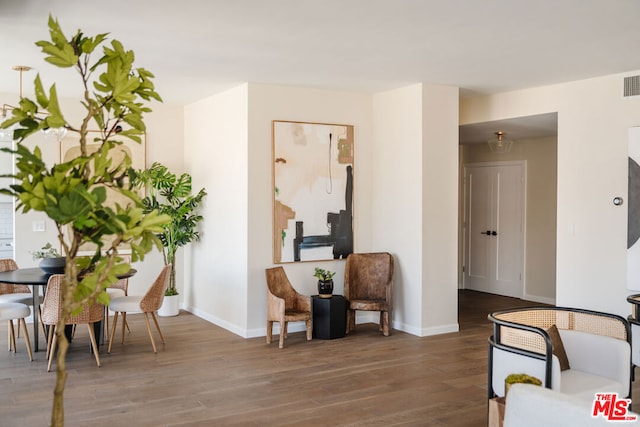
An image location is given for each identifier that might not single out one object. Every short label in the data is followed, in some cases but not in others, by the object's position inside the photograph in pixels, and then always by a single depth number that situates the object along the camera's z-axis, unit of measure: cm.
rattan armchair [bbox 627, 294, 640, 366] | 406
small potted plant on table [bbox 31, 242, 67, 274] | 552
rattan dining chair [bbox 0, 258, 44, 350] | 586
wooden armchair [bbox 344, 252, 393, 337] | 643
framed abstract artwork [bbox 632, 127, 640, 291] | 560
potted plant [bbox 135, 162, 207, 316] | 732
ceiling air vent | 561
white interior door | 915
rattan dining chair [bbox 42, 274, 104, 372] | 508
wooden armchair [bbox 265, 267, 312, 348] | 600
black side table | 624
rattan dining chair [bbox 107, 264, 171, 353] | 575
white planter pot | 750
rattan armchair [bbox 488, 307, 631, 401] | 324
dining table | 528
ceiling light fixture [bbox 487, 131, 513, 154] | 822
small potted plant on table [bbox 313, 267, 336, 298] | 638
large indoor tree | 158
